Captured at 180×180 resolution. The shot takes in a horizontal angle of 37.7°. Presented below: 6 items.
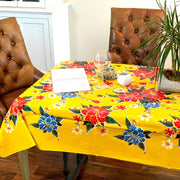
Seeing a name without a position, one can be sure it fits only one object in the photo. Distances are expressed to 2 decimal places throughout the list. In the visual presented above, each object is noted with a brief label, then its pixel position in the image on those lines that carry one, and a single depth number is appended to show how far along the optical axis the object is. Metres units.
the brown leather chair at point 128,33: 2.05
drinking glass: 1.46
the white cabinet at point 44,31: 2.76
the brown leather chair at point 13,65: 1.97
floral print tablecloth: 1.13
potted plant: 1.21
